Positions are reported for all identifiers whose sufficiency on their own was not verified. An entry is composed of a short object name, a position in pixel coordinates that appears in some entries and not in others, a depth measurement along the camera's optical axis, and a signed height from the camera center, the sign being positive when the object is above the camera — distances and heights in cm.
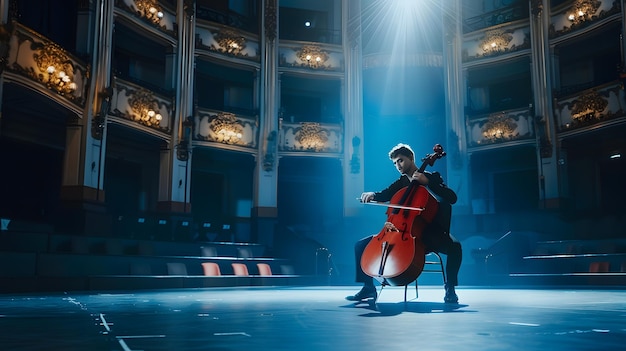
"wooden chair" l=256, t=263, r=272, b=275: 1301 -45
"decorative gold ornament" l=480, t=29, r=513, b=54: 1819 +641
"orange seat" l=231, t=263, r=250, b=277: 1239 -44
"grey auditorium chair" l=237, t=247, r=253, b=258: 1429 -9
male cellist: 469 +20
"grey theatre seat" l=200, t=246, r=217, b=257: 1308 -7
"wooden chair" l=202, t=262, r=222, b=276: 1169 -41
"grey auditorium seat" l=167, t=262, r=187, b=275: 1102 -38
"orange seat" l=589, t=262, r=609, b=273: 1149 -32
